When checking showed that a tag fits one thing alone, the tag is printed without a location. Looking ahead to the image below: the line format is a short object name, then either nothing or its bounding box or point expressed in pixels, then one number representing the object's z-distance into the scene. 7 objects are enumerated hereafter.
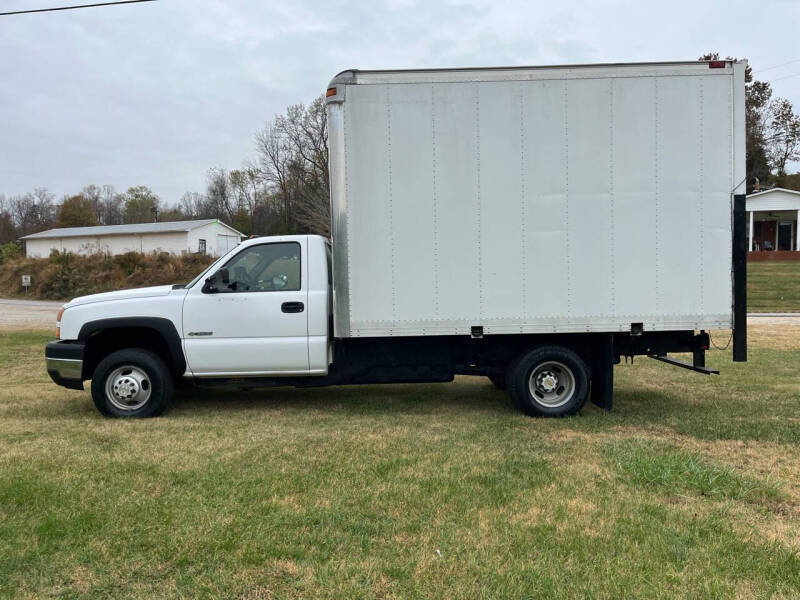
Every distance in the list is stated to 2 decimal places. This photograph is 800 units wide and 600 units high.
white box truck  6.28
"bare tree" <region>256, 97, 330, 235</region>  52.25
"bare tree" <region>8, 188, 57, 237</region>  72.62
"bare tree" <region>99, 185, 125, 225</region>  75.94
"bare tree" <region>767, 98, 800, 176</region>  55.44
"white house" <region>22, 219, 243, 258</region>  44.81
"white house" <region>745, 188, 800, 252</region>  39.81
